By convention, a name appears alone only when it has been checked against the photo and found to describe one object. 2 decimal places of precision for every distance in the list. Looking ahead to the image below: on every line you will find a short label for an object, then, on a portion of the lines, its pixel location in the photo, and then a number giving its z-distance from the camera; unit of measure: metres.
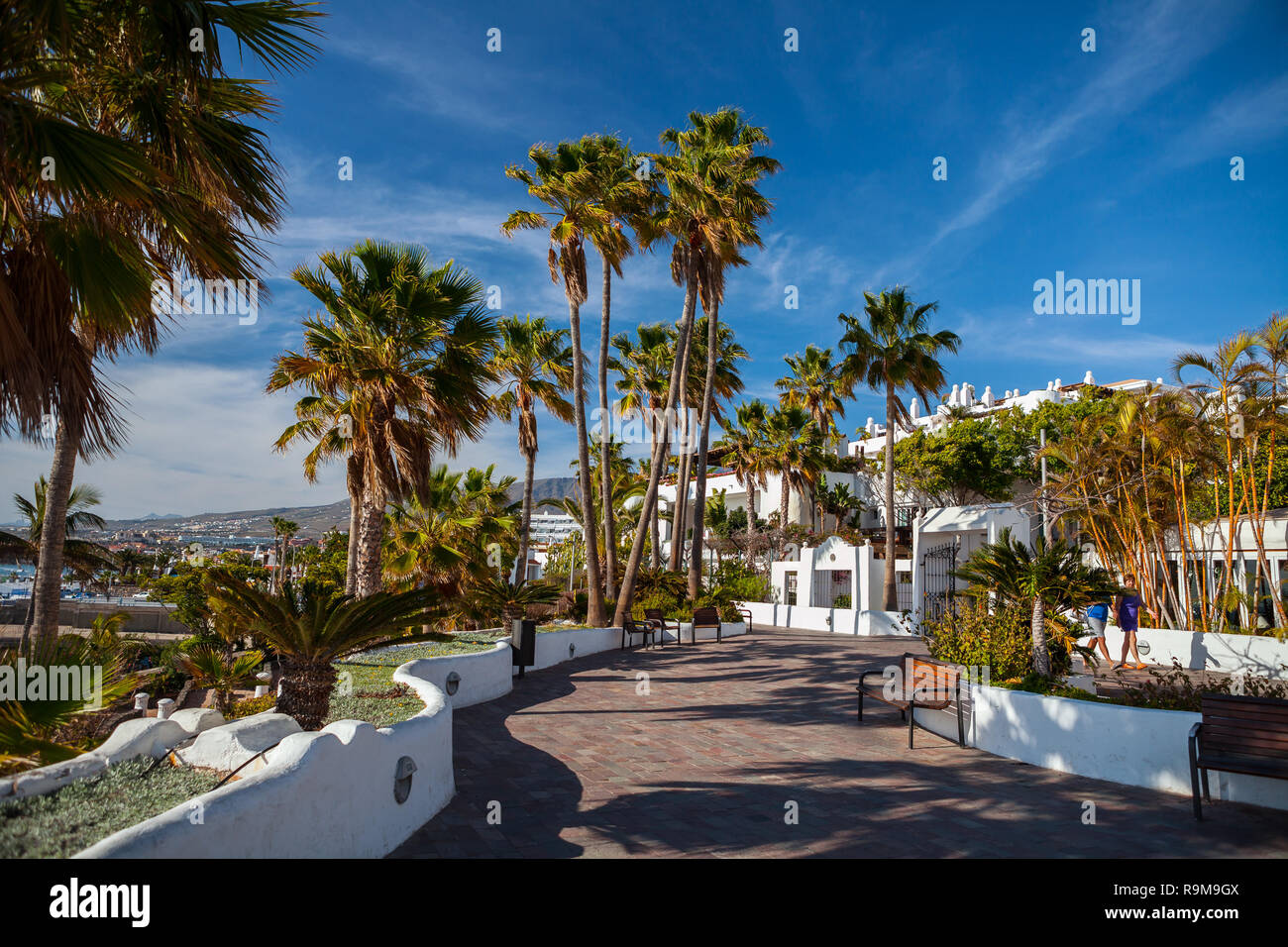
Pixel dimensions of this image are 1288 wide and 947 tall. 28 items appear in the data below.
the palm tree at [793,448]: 35.25
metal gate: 19.66
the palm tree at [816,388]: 36.59
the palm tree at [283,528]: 49.59
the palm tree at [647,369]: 28.83
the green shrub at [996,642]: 8.70
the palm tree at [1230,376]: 13.43
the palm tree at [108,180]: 4.27
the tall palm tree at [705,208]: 20.02
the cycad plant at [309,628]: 6.20
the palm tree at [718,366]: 28.97
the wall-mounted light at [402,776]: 5.04
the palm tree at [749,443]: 36.81
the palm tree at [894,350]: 27.08
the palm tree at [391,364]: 12.16
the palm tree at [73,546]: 30.41
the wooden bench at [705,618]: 19.14
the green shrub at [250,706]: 8.19
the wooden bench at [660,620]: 19.08
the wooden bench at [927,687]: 8.21
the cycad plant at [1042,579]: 8.50
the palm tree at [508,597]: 15.22
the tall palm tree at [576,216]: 19.45
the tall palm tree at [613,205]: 19.67
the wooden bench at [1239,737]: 5.59
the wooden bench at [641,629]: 18.72
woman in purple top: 13.73
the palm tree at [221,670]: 11.09
